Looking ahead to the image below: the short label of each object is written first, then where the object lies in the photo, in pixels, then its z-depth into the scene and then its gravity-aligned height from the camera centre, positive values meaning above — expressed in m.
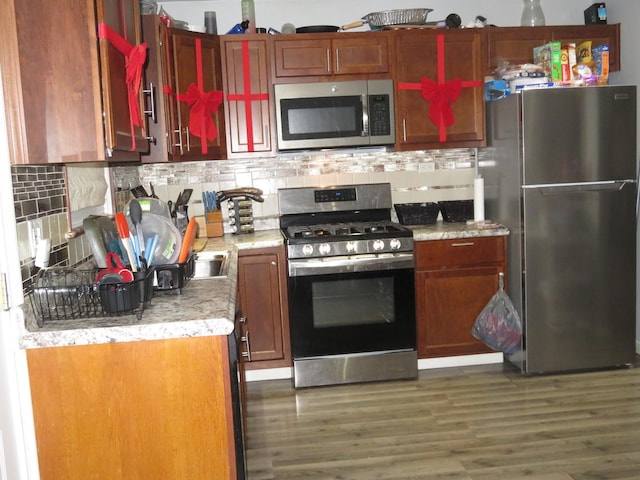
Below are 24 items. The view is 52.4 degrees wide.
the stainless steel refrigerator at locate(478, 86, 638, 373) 3.61 -0.41
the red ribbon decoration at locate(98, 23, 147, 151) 2.02 +0.32
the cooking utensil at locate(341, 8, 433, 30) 3.90 +0.85
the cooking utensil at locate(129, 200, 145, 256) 2.11 -0.16
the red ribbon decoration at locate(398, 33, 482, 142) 3.92 +0.39
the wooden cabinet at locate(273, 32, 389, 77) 3.86 +0.64
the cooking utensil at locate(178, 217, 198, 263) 2.22 -0.25
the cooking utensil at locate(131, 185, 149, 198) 3.67 -0.11
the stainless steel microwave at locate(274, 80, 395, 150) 3.86 +0.29
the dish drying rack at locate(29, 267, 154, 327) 1.82 -0.35
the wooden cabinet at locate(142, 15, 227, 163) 3.03 +0.42
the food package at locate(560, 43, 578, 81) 3.76 +0.50
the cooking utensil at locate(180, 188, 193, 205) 4.02 -0.16
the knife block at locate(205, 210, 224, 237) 4.03 -0.34
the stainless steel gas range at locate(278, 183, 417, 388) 3.65 -0.81
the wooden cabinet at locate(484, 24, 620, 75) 3.97 +0.69
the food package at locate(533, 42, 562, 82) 3.75 +0.52
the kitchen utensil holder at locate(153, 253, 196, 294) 2.11 -0.34
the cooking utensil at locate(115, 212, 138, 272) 2.02 -0.20
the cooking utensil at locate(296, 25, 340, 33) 3.89 +0.80
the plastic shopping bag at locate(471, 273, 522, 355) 3.72 -0.98
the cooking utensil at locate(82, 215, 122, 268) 2.04 -0.21
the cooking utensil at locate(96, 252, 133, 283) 1.87 -0.29
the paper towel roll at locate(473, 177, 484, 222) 4.09 -0.28
